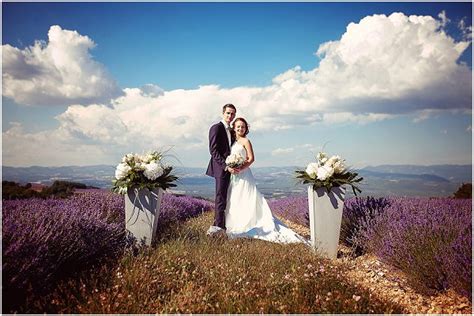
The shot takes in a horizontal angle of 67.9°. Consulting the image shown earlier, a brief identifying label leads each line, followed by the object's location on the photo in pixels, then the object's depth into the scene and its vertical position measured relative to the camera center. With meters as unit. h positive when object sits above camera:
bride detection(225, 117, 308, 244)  6.10 -0.81
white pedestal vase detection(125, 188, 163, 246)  4.80 -0.67
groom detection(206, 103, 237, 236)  5.93 +0.04
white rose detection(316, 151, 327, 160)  5.30 +0.09
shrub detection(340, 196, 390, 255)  6.13 -0.95
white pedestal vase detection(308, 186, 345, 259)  5.11 -0.85
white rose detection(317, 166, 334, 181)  4.97 -0.17
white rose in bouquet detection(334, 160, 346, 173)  5.07 -0.09
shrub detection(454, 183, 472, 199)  9.09 -0.85
